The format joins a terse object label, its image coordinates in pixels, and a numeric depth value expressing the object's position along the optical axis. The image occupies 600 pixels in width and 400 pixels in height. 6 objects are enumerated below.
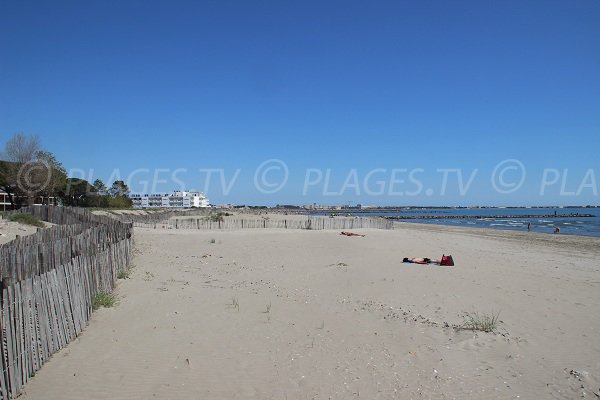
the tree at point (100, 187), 91.22
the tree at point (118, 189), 107.19
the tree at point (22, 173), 47.94
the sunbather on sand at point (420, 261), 16.81
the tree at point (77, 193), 75.25
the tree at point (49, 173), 49.22
